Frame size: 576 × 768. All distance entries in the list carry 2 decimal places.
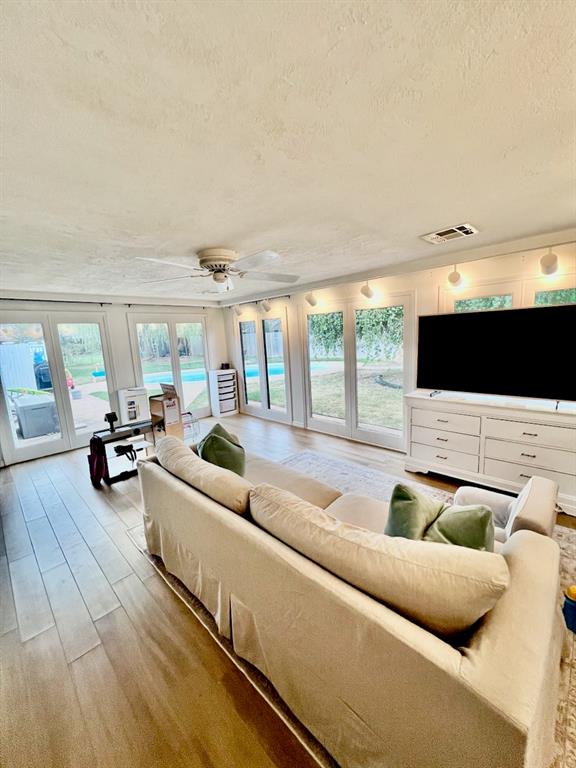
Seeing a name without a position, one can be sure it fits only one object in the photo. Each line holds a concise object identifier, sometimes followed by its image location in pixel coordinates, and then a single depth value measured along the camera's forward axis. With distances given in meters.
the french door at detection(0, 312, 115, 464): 4.22
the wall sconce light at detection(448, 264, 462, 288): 3.25
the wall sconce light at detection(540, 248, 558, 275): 2.62
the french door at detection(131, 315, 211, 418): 5.52
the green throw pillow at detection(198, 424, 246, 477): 2.22
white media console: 2.60
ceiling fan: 2.48
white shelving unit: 6.35
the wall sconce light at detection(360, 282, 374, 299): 3.99
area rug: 1.21
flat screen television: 2.68
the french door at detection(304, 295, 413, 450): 4.02
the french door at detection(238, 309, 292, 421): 5.59
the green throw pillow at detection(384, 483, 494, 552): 1.17
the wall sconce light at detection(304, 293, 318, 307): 4.76
